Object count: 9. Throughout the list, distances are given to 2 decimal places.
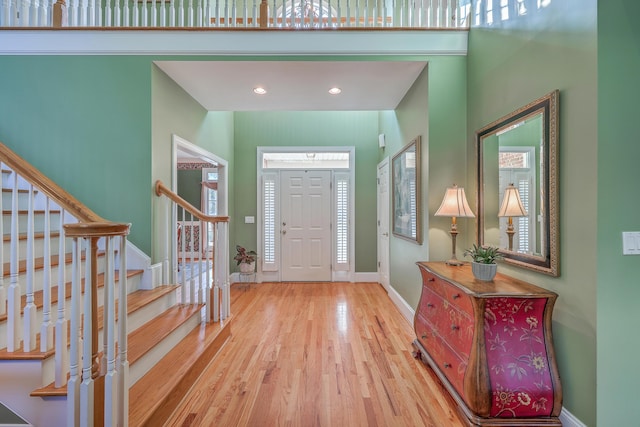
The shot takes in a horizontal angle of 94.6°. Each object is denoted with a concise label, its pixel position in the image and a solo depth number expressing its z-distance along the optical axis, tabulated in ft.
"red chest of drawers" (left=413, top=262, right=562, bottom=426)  5.24
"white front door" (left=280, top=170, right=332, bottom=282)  16.52
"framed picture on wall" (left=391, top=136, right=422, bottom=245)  9.77
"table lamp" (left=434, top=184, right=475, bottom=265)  7.65
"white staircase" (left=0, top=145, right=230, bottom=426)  4.74
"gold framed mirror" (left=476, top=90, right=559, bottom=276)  5.56
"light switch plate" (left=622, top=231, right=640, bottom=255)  4.79
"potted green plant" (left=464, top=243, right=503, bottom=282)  6.15
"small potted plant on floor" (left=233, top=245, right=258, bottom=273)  15.37
